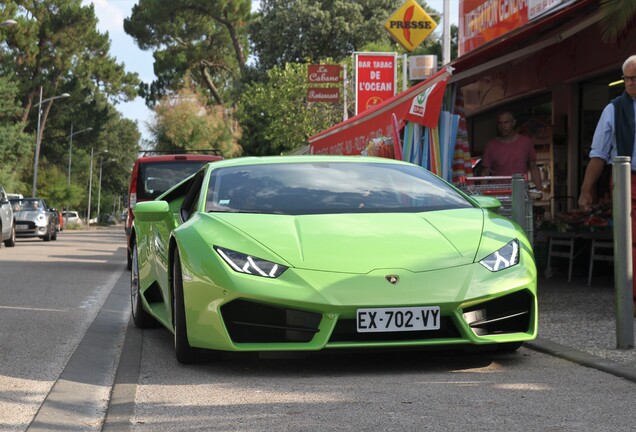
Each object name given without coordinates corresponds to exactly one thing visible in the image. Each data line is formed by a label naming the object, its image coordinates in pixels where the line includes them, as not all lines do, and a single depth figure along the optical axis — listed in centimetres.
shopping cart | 845
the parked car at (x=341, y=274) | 551
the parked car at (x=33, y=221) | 3316
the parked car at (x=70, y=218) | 7649
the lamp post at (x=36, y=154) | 5756
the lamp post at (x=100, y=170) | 10362
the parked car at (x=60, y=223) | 5696
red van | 1761
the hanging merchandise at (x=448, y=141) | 1075
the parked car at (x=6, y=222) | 2504
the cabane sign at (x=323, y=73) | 3406
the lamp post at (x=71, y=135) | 6931
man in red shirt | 1202
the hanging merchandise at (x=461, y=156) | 1091
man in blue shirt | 783
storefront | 1038
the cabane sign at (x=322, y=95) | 3353
